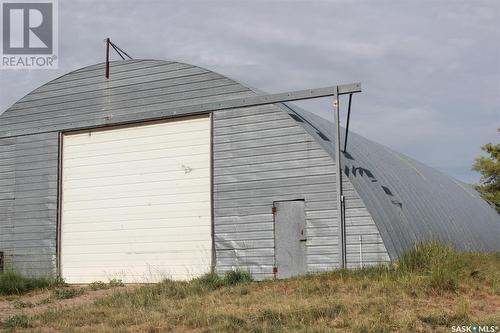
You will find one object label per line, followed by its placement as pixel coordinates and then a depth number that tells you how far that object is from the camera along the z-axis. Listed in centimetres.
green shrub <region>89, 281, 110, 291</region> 1681
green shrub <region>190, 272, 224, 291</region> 1411
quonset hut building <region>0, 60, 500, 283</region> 1544
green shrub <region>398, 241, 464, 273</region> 1309
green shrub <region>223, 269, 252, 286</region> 1484
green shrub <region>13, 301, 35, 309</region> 1404
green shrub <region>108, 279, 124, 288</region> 1721
